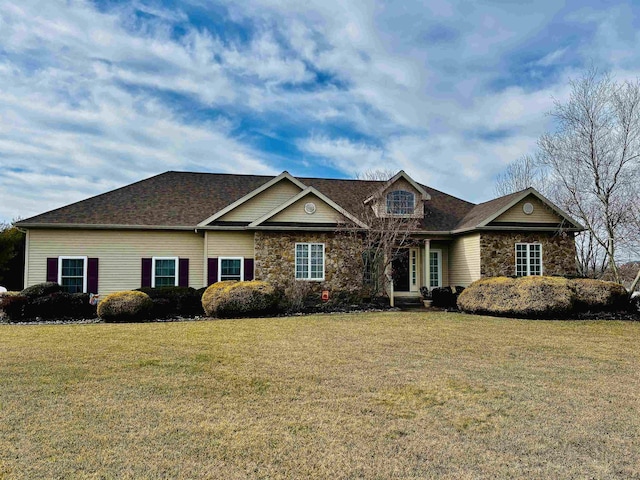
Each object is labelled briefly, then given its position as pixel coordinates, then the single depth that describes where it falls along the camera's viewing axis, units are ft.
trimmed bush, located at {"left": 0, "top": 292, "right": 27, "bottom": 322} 48.06
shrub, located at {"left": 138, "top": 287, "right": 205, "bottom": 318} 52.38
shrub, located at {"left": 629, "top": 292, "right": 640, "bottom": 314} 55.52
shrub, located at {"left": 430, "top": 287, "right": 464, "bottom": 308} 63.77
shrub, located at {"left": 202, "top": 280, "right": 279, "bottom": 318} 50.26
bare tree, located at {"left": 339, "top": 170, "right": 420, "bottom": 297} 62.49
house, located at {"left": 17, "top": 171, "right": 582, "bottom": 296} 60.29
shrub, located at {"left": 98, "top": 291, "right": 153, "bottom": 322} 47.88
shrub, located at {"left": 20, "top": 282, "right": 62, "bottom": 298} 50.24
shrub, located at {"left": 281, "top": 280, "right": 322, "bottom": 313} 55.42
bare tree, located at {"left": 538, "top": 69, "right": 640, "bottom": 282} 63.87
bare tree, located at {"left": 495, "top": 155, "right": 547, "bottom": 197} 115.03
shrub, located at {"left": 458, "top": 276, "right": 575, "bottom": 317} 49.90
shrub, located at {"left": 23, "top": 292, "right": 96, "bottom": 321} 49.06
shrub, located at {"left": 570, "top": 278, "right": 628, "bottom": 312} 53.16
